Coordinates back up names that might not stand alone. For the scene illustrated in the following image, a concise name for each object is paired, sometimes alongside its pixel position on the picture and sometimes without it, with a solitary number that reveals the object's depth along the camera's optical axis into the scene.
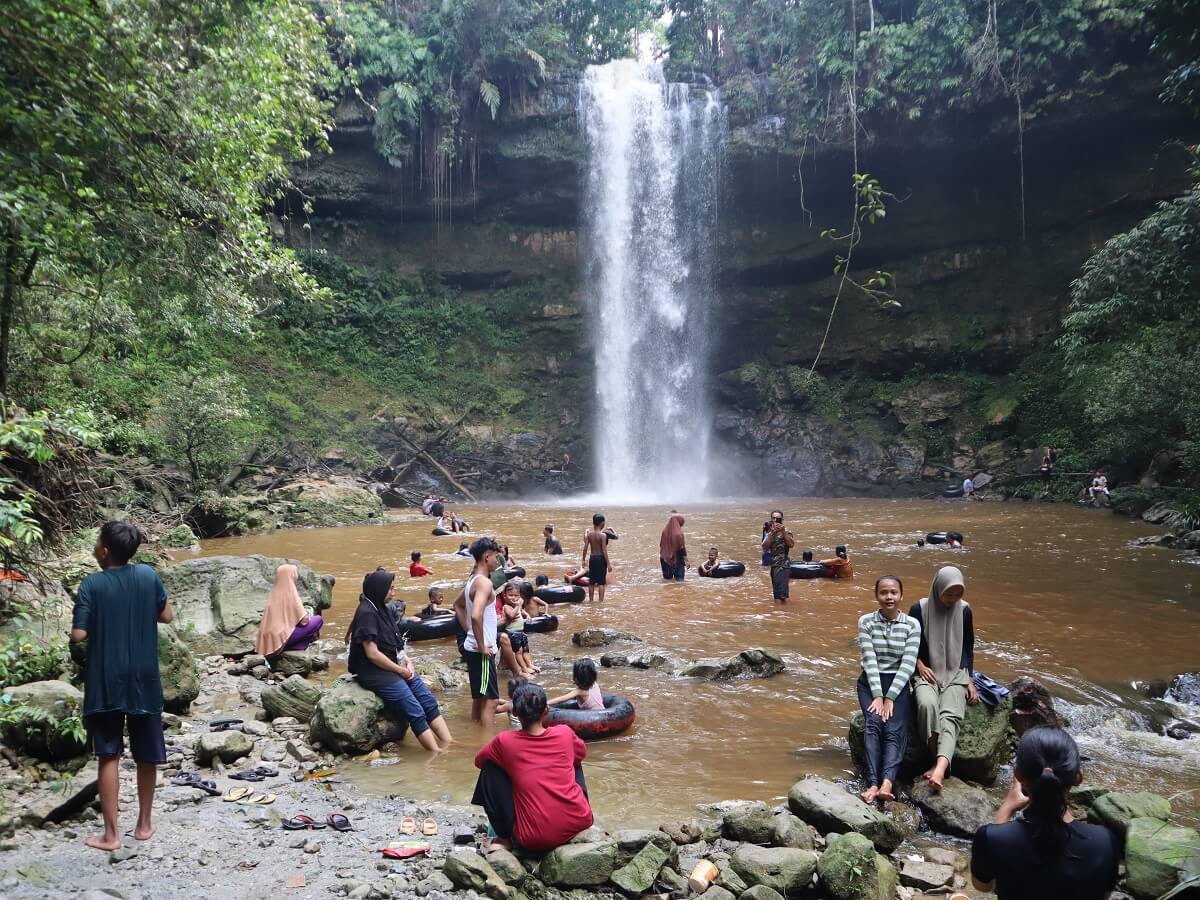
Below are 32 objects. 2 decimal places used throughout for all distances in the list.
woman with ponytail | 2.43
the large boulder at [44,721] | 4.48
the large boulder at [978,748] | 4.89
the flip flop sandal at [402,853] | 3.93
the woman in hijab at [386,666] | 5.52
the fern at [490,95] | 28.50
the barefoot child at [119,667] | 3.80
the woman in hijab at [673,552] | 12.44
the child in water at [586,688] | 5.89
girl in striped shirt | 4.91
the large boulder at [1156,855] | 3.62
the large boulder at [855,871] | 3.74
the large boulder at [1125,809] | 4.16
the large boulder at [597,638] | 8.81
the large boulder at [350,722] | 5.38
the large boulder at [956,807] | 4.49
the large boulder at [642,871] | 3.73
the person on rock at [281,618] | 7.45
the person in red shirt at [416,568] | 12.48
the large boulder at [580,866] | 3.78
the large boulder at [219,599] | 8.23
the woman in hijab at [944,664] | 4.93
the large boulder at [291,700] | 6.08
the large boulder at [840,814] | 4.27
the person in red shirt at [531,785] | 3.94
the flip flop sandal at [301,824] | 4.24
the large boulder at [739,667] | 7.53
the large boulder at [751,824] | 4.25
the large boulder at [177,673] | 5.85
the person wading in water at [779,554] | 10.70
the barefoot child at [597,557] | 11.13
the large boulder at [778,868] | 3.78
